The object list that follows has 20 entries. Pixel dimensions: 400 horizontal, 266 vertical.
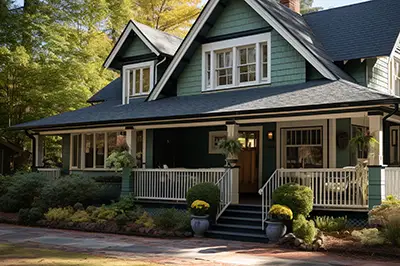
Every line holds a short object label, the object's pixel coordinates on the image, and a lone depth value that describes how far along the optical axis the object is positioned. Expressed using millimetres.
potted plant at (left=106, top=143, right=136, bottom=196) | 16125
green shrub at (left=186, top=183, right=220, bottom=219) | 13141
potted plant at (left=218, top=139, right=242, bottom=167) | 13961
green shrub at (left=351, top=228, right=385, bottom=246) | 10195
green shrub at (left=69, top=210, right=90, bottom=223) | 14812
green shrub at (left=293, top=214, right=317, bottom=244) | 10915
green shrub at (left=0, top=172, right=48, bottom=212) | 17219
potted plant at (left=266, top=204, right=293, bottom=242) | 11391
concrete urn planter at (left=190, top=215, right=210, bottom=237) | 12703
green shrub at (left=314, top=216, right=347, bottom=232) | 11844
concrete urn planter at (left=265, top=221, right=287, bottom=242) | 11477
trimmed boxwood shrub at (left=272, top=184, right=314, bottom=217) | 11734
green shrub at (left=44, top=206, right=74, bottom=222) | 15234
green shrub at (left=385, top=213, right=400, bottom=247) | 10061
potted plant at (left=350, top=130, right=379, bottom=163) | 11914
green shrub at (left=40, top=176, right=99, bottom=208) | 16078
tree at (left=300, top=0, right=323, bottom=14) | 51284
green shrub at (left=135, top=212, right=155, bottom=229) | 13531
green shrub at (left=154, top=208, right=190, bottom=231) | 13164
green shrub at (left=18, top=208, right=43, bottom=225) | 15531
